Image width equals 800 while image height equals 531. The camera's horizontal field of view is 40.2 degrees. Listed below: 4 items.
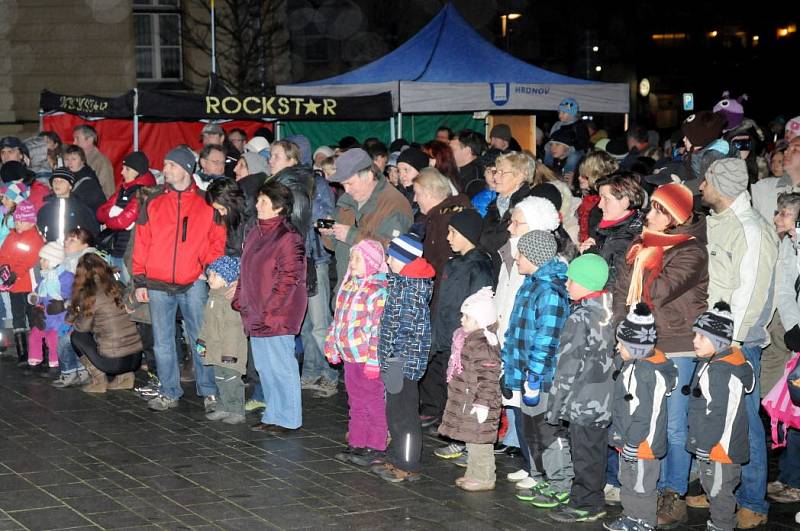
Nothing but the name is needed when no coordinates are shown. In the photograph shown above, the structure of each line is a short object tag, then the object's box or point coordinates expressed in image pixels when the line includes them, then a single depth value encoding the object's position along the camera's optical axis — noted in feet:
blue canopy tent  52.75
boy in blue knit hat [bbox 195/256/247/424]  29.71
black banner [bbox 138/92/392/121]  45.34
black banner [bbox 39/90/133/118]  45.80
